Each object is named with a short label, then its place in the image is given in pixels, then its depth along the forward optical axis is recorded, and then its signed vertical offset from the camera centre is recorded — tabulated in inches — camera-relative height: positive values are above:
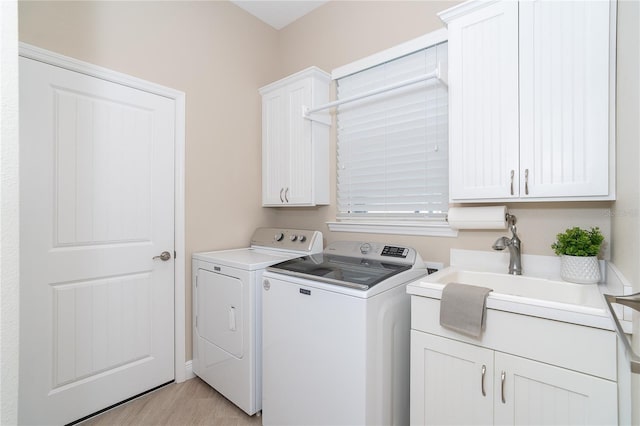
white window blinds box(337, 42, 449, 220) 80.7 +19.9
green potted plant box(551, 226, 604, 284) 55.1 -7.7
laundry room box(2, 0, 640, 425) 51.5 +4.2
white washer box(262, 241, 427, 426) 56.0 -26.2
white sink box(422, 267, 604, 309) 52.3 -14.4
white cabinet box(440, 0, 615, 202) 51.9 +21.3
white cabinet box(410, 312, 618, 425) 42.1 -27.6
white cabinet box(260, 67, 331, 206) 97.2 +23.0
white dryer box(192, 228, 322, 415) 75.5 -27.5
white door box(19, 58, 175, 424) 67.7 -8.2
